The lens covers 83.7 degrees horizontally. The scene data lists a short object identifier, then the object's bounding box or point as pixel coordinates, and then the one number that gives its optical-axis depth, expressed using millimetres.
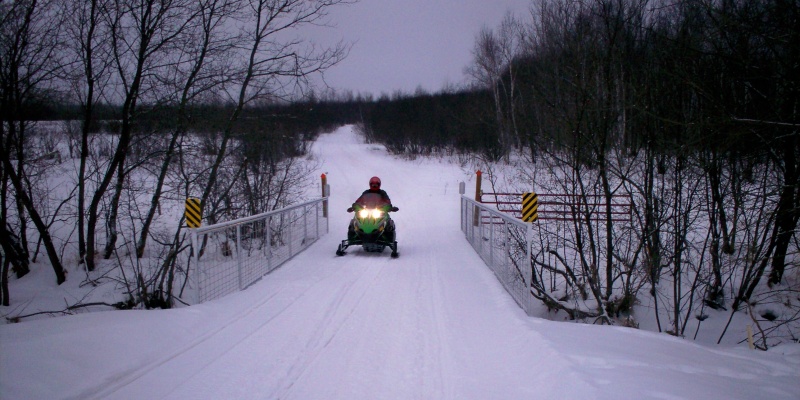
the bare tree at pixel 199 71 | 9703
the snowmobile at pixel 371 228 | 10164
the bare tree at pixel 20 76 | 9484
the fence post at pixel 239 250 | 6648
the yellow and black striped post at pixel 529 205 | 6566
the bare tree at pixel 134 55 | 9586
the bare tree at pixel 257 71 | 9984
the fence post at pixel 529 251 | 5875
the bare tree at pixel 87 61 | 9945
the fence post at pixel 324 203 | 14897
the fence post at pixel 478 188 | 15162
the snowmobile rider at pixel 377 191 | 10438
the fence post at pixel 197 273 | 5777
